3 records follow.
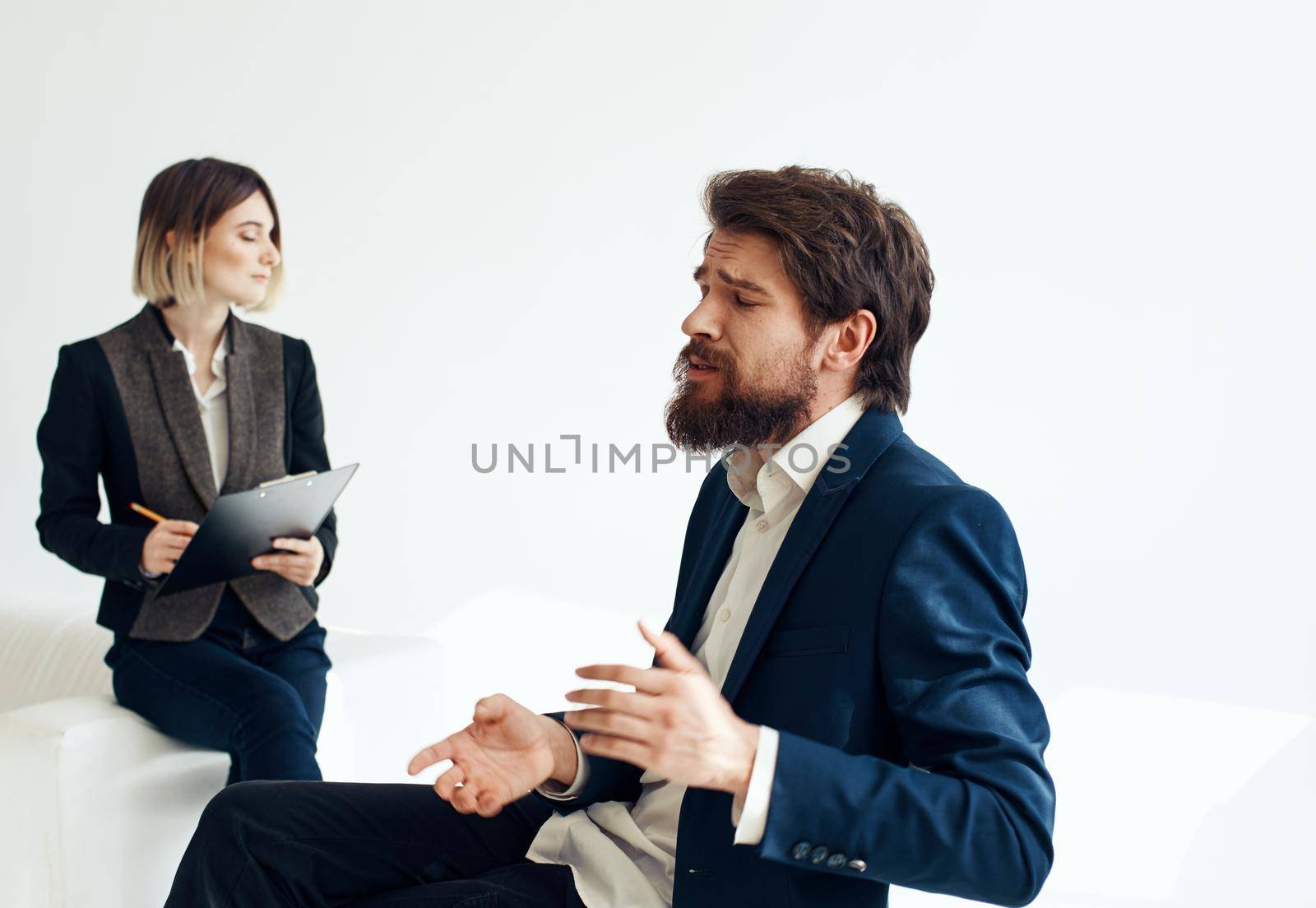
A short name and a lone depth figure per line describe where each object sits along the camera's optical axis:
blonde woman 2.22
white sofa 2.05
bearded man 1.16
